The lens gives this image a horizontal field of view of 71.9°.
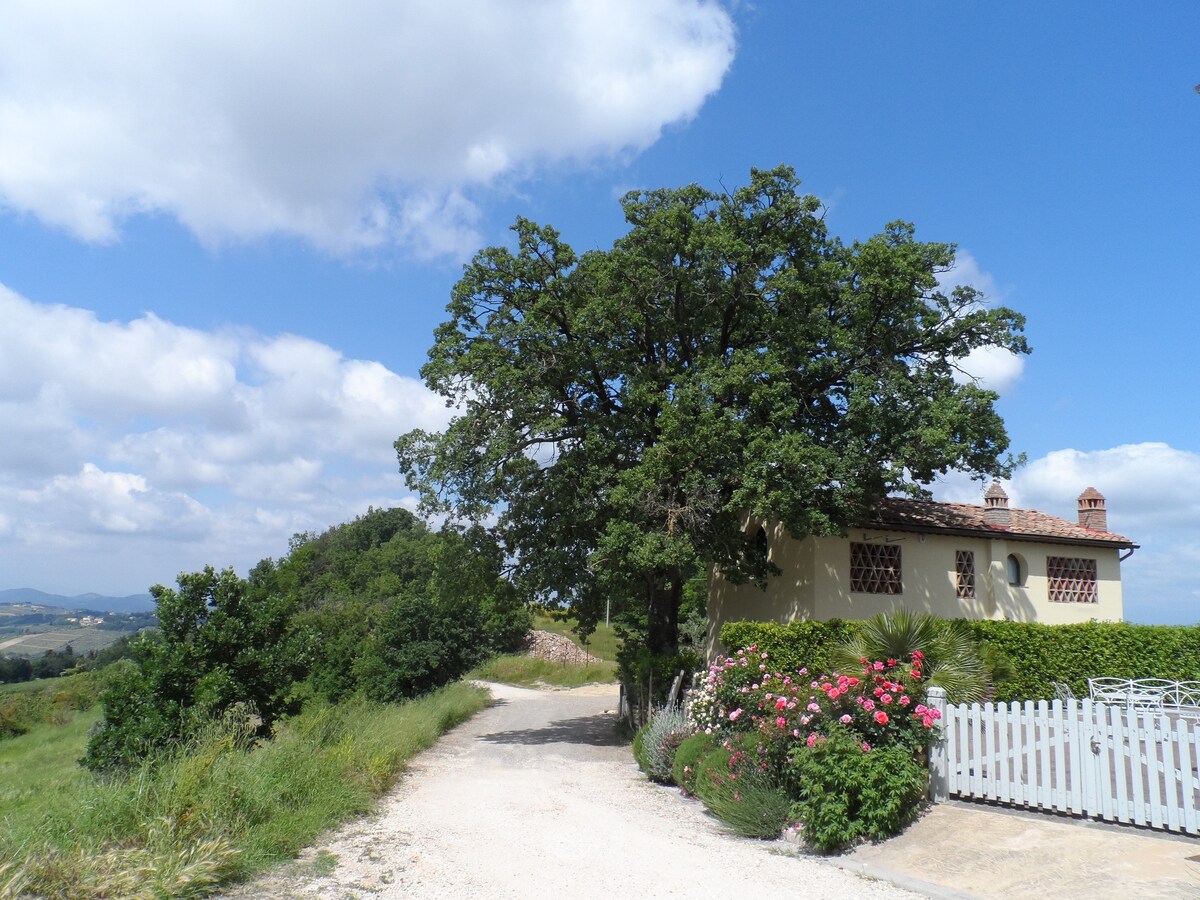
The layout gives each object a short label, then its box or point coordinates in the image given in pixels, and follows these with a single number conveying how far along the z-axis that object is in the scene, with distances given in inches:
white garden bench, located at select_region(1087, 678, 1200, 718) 566.9
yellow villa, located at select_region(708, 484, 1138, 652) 805.2
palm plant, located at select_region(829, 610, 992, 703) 476.4
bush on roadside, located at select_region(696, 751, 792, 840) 381.7
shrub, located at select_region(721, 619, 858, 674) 608.1
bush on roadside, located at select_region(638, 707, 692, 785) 546.9
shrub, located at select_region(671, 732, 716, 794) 487.2
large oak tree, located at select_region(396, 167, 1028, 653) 665.0
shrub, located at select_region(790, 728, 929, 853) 350.0
